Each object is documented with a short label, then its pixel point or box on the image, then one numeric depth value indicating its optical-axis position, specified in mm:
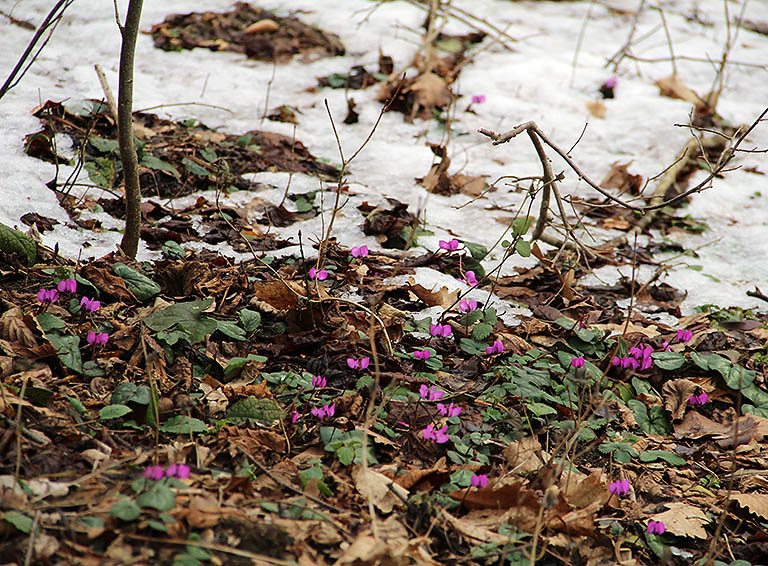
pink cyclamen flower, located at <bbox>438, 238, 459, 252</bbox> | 6362
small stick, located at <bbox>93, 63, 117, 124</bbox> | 7594
